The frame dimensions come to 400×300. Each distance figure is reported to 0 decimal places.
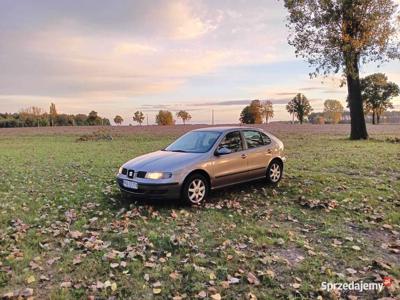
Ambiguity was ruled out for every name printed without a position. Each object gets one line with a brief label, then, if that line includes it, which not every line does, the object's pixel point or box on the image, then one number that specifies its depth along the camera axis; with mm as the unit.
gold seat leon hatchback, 7281
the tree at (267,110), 100500
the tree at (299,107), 98562
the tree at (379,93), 84438
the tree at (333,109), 124319
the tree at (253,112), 96625
